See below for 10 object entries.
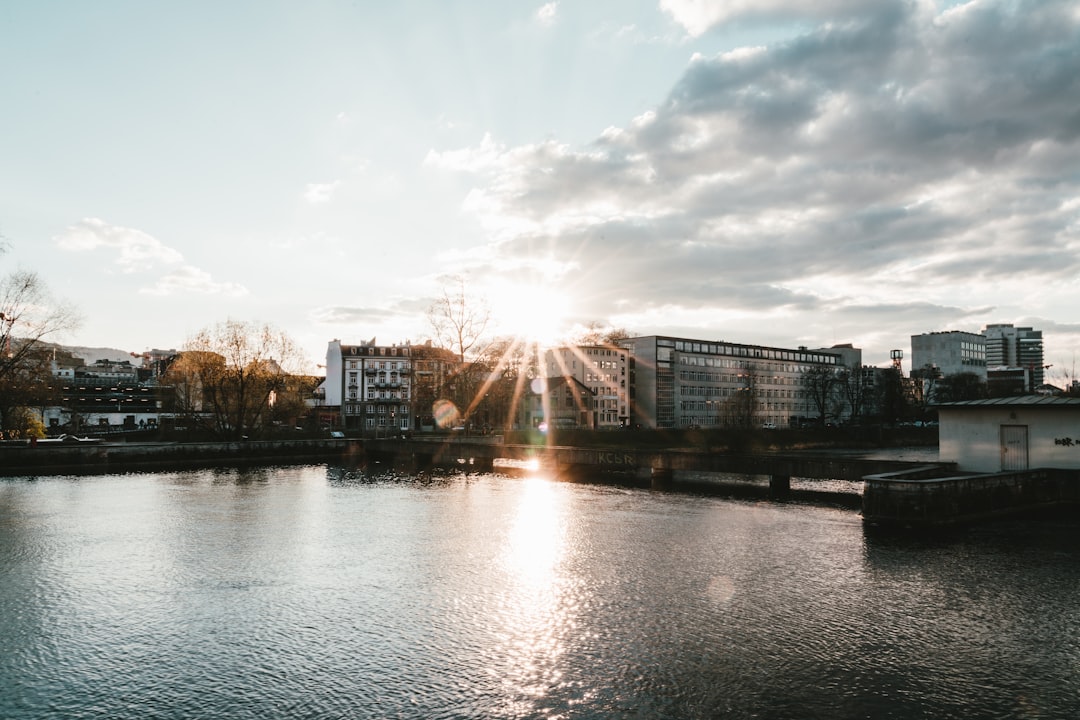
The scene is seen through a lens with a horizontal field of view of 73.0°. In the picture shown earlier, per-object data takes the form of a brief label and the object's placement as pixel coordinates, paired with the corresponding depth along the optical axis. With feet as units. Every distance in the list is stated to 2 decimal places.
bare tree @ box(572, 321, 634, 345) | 483.10
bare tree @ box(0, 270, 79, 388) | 212.23
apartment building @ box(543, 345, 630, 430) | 529.04
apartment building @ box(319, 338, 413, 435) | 494.18
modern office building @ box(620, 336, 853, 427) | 556.10
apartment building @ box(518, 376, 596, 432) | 449.06
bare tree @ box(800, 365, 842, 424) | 438.40
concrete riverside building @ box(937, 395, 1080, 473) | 110.11
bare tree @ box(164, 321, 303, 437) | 265.34
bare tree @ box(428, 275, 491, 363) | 250.78
